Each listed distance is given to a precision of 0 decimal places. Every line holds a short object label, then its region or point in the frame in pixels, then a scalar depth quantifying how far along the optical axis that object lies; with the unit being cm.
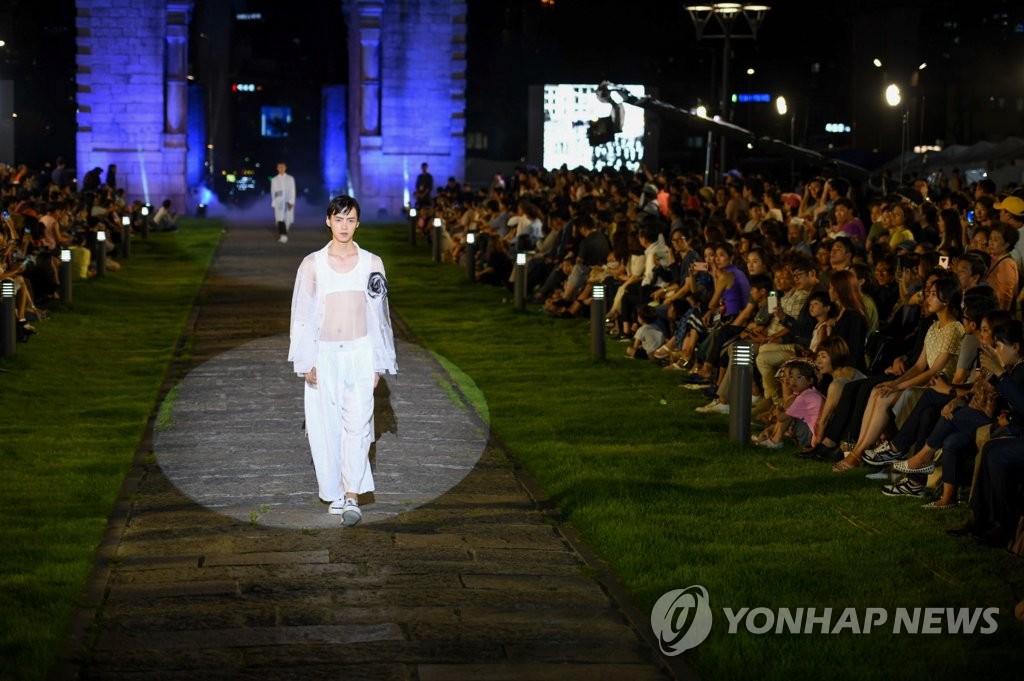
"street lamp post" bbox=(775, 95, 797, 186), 3748
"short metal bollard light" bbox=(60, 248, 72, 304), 2292
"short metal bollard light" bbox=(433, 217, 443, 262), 3253
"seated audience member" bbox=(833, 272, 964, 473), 1145
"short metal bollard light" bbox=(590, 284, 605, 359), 1792
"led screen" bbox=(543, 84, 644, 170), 4775
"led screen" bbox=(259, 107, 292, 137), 7069
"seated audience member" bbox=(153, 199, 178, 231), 4012
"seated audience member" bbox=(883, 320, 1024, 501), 989
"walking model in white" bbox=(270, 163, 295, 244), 3559
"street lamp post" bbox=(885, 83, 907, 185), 3259
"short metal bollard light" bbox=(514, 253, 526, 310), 2319
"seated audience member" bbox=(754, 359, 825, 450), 1242
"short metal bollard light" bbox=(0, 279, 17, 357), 1742
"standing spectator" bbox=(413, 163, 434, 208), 4262
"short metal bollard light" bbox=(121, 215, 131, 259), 3222
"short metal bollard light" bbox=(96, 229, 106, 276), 2780
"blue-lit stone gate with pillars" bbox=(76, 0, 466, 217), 4622
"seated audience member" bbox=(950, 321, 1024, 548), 919
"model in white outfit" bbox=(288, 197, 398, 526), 991
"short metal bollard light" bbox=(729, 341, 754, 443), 1262
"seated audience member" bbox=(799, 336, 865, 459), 1212
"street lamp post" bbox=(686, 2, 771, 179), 2883
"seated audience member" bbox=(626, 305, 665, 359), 1811
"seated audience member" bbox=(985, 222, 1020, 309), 1303
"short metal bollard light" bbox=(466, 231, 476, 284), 2824
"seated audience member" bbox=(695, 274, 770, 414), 1455
